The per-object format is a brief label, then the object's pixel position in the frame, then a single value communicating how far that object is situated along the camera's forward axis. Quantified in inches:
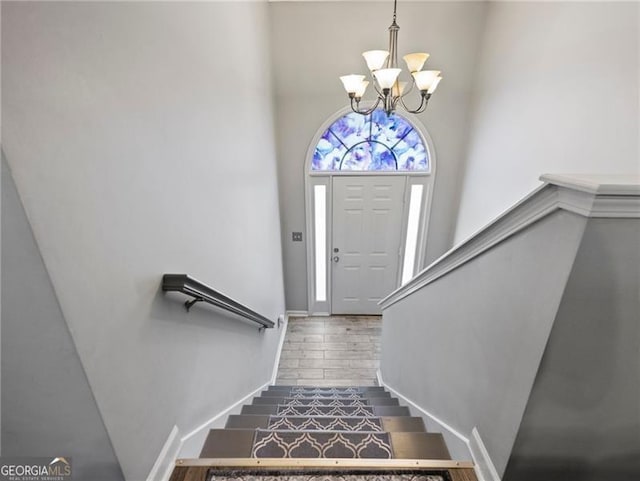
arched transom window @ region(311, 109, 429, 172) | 152.7
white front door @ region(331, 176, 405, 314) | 162.6
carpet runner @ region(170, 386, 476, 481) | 44.8
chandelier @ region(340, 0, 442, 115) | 75.1
